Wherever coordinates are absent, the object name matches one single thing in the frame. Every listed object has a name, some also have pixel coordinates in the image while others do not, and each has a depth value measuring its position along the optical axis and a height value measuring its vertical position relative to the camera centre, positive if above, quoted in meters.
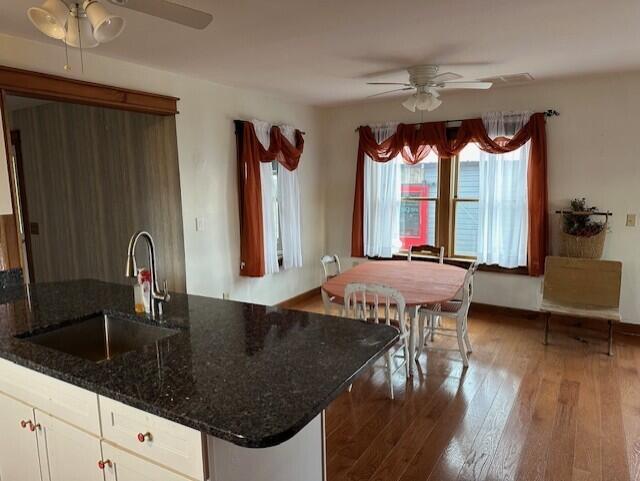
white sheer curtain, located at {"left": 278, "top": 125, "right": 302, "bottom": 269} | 4.88 -0.22
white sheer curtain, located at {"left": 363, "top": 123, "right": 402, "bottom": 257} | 5.15 -0.13
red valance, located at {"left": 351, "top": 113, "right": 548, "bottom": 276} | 4.31 +0.44
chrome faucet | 1.76 -0.36
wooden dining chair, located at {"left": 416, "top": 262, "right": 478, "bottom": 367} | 3.41 -0.97
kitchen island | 1.15 -0.55
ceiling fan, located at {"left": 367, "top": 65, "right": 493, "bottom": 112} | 3.40 +0.84
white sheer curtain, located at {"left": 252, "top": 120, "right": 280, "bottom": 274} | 4.50 -0.13
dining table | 3.17 -0.73
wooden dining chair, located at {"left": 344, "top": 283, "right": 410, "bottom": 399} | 2.86 -0.73
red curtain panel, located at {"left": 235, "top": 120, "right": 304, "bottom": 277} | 4.31 -0.03
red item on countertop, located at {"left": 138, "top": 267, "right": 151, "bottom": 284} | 1.87 -0.34
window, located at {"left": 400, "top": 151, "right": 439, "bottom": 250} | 5.05 -0.14
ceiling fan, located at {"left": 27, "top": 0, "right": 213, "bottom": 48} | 1.57 +0.66
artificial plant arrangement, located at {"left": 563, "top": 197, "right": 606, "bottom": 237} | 4.07 -0.33
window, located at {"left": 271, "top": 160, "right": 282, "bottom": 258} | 4.82 +0.01
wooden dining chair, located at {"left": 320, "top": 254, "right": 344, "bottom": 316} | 3.20 -0.80
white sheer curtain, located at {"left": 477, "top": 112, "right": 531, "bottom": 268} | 4.43 -0.11
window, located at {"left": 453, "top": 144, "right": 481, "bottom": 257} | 4.78 -0.13
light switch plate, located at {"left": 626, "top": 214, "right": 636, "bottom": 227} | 4.04 -0.31
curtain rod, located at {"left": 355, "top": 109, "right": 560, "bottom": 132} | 4.28 +0.72
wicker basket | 4.07 -0.54
